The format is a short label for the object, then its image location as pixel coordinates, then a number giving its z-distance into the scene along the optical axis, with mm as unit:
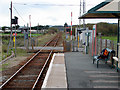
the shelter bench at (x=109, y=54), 8802
